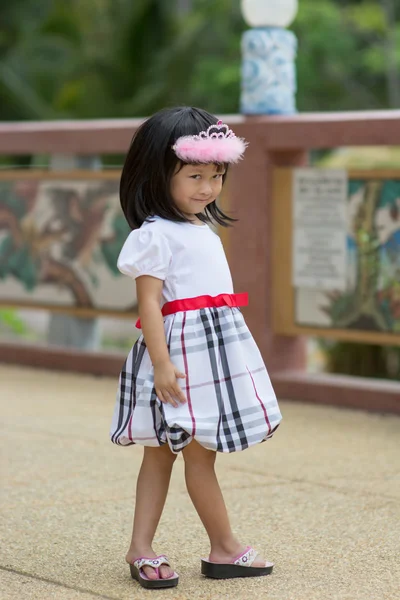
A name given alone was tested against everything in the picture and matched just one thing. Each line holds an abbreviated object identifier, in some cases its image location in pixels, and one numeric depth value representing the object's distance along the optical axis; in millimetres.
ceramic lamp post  14062
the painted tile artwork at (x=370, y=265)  12961
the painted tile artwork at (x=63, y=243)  15539
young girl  6777
